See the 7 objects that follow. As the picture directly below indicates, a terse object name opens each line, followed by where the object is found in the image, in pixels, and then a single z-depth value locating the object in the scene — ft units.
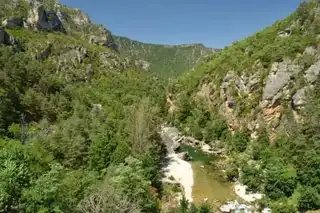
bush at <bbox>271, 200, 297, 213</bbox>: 126.72
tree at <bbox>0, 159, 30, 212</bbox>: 84.02
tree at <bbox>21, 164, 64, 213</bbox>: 84.99
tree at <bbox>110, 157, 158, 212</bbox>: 114.21
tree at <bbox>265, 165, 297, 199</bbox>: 142.51
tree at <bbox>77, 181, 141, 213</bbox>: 91.04
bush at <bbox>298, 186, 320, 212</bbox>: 129.39
